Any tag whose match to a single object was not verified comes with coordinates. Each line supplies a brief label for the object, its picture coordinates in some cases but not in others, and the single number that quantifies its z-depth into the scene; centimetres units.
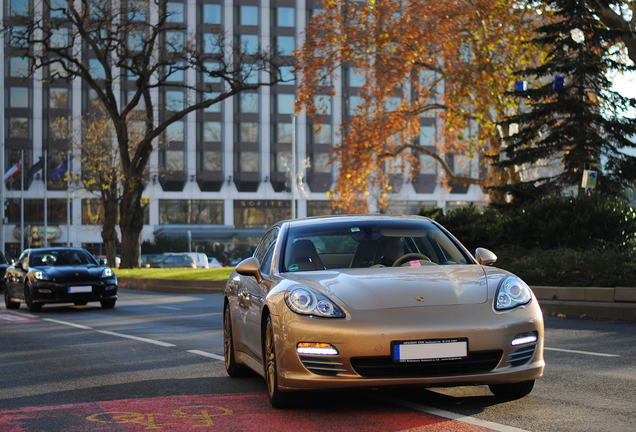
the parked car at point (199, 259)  5578
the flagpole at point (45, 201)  6812
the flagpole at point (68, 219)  6956
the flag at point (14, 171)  5972
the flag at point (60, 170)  5622
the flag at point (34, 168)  6981
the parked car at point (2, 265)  2836
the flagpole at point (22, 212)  6669
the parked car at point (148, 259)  5548
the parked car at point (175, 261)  5469
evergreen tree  2103
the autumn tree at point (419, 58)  2633
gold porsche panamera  556
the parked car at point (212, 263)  6152
